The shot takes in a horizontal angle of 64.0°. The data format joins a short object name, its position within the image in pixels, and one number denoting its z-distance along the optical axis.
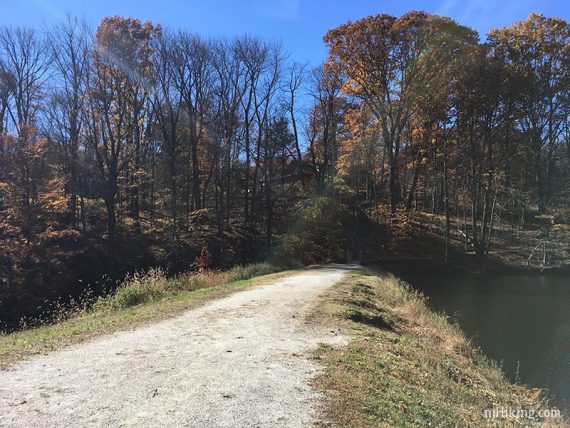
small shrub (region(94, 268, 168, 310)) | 13.52
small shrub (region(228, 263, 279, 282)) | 19.79
